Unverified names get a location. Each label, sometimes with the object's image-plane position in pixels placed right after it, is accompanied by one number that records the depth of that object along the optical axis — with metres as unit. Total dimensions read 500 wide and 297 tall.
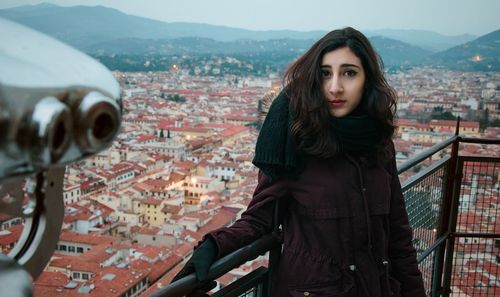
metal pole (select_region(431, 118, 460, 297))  1.79
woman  0.91
